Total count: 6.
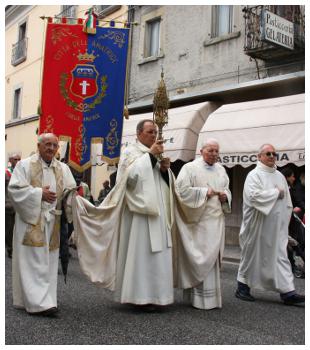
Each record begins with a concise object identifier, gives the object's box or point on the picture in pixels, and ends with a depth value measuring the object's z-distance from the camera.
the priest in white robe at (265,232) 5.66
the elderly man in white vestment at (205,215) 5.10
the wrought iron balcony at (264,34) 10.61
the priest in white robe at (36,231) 4.56
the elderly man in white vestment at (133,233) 4.77
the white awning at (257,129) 10.21
